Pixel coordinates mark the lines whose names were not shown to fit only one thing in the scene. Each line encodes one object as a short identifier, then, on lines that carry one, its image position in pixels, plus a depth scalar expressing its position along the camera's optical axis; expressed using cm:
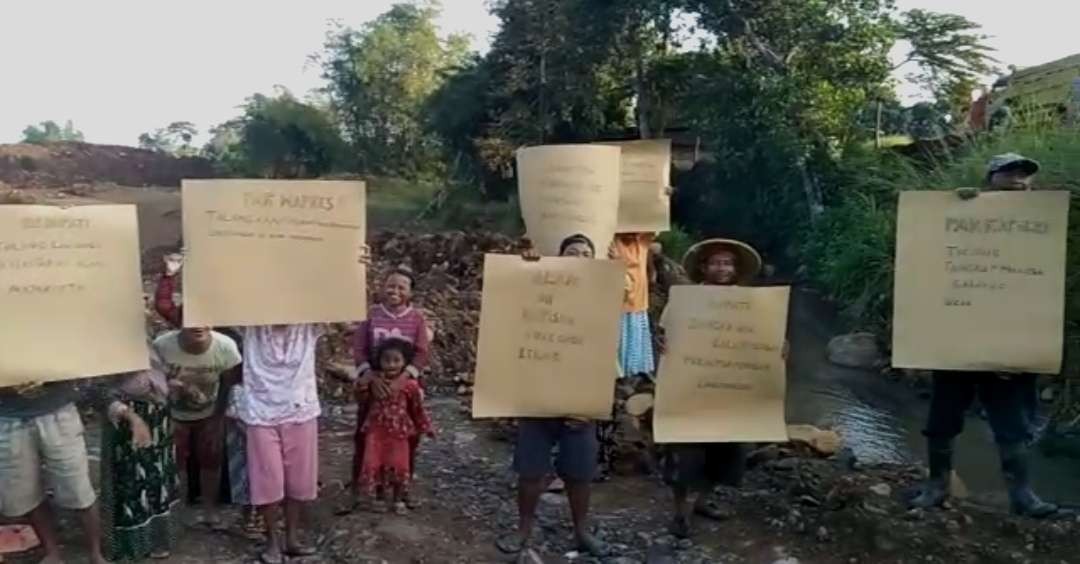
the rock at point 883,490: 497
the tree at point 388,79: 3014
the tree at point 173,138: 4399
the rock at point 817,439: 617
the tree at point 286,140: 3012
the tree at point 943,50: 1644
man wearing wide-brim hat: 454
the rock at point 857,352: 1084
